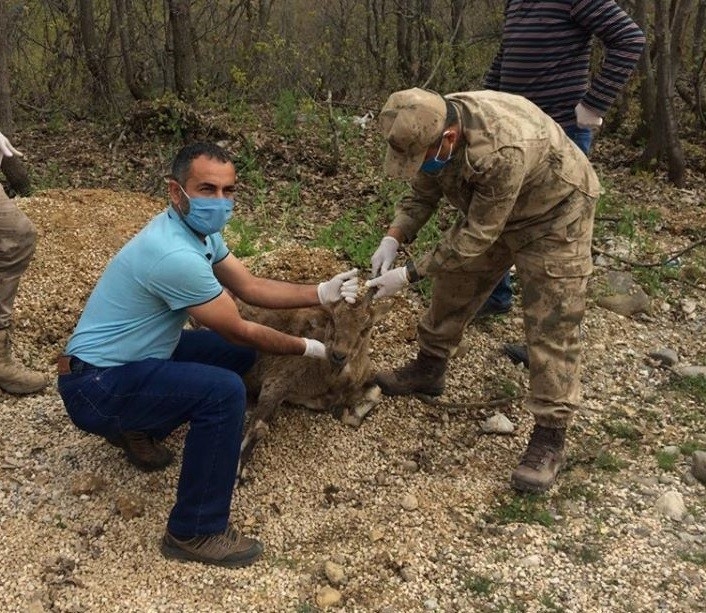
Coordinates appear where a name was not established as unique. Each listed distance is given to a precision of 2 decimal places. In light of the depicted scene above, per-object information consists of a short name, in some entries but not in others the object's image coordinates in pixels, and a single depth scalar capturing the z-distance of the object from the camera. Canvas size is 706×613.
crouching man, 3.16
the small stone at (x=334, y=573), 3.25
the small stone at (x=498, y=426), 4.37
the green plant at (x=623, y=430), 4.37
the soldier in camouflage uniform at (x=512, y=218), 3.35
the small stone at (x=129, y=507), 3.59
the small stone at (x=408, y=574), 3.30
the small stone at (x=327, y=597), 3.15
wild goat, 4.07
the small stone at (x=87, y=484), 3.71
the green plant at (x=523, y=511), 3.67
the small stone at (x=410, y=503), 3.72
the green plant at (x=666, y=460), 4.07
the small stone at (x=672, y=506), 3.72
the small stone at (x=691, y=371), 4.97
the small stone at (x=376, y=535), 3.51
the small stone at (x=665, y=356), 5.16
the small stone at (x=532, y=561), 3.36
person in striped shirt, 4.25
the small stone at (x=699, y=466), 3.96
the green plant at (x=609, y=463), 4.06
